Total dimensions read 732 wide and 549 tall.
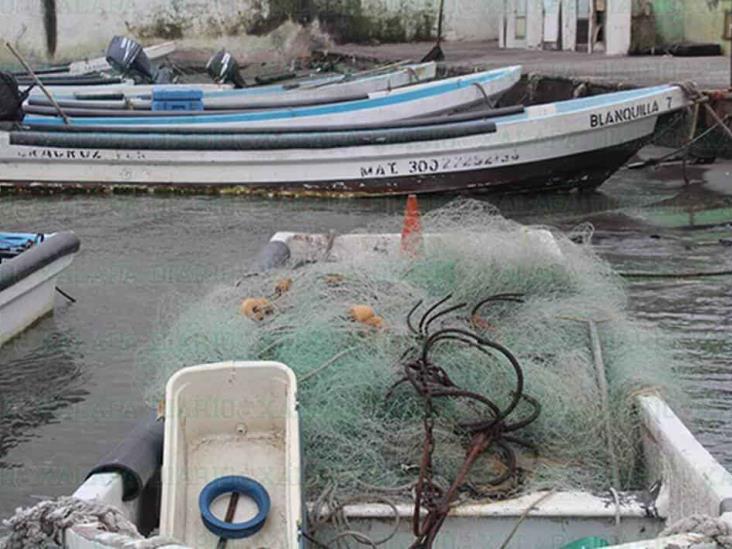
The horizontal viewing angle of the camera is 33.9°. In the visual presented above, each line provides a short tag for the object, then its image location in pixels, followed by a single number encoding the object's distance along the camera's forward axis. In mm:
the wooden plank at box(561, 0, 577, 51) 23078
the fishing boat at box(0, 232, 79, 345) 7672
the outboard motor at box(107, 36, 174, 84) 18609
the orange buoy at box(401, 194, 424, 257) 6670
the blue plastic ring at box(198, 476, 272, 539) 4066
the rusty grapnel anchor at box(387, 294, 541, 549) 4184
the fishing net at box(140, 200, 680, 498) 4516
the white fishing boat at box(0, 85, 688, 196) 12922
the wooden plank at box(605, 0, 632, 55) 21453
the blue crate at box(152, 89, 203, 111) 16297
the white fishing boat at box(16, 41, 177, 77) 23281
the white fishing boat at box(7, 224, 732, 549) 4066
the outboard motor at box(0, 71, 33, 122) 10320
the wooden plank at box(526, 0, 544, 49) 24562
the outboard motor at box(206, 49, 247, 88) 20031
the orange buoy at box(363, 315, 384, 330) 5094
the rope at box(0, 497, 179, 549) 3551
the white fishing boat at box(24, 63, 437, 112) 16039
